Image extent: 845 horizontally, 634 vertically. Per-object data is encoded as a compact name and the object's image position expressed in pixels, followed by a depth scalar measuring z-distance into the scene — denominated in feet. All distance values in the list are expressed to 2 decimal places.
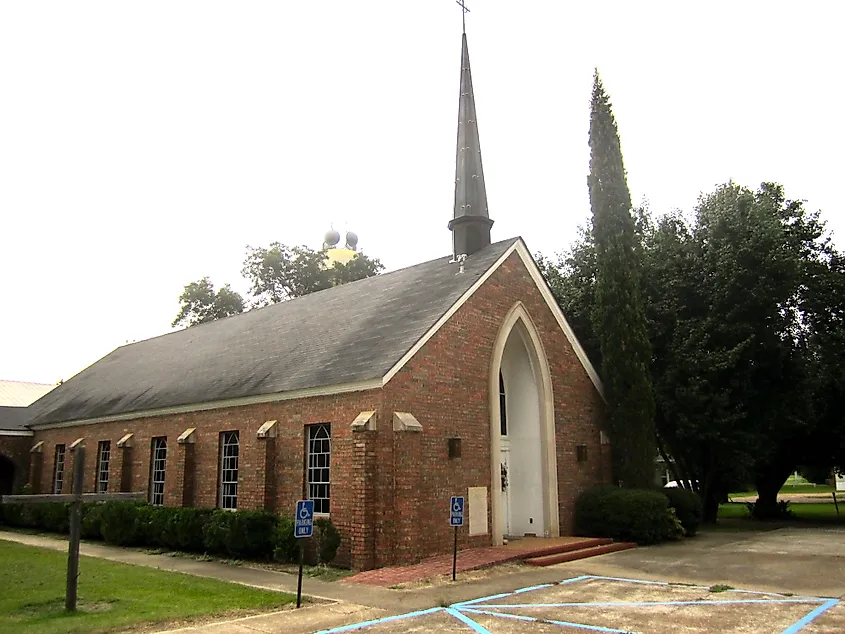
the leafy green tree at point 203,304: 144.46
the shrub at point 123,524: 62.54
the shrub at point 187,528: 57.00
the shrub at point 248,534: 51.37
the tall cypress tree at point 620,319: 64.80
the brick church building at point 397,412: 48.03
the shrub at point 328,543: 46.85
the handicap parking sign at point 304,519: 34.09
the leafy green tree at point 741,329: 70.44
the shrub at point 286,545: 49.16
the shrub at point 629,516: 57.26
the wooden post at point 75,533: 33.71
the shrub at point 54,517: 73.61
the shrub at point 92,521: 67.15
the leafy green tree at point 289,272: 144.77
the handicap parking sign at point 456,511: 41.75
